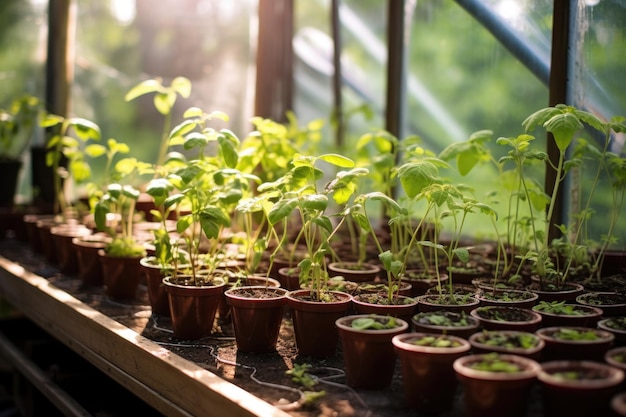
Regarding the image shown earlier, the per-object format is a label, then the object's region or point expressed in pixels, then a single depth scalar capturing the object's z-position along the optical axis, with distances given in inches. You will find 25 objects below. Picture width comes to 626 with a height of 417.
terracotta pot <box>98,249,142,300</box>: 104.9
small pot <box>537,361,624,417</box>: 50.4
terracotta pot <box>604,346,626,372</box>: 53.4
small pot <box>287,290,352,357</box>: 73.6
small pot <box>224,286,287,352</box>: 77.0
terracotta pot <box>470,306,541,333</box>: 64.9
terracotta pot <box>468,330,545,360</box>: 57.7
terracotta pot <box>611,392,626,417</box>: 46.4
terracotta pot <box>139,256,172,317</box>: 94.0
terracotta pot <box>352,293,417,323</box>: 71.9
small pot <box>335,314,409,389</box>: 64.4
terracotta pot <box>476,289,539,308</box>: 72.8
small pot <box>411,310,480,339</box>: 64.2
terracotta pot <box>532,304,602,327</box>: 67.3
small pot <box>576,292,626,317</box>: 72.7
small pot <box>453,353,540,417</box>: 52.6
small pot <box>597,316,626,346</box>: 62.4
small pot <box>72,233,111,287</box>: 113.6
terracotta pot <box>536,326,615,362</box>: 58.9
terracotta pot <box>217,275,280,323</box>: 87.9
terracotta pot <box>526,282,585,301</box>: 78.5
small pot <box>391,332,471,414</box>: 58.2
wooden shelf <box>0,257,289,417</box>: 62.9
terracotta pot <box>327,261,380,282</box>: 93.7
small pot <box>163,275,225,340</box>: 83.0
